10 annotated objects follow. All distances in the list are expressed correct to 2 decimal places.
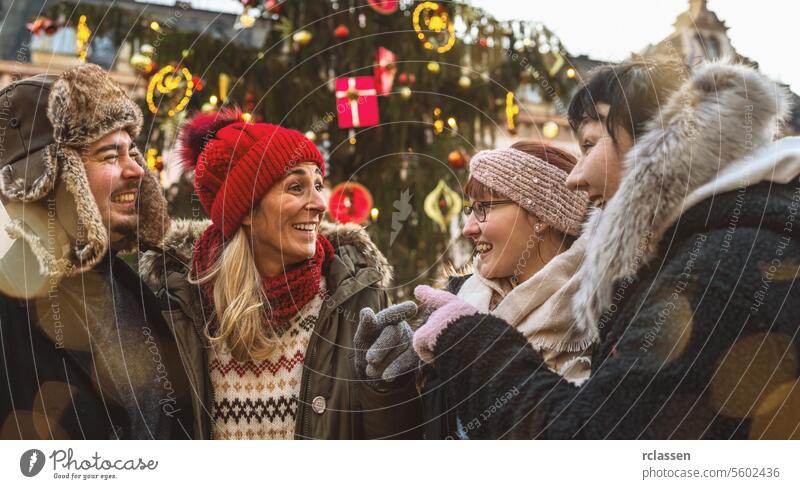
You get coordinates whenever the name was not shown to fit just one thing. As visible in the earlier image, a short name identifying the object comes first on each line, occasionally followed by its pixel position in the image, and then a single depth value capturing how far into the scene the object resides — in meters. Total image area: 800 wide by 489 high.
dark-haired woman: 1.21
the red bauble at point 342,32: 1.83
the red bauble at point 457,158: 1.81
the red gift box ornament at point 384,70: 1.81
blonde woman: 1.46
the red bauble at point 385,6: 1.83
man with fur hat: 1.43
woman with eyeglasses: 1.40
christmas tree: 1.78
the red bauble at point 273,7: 1.82
